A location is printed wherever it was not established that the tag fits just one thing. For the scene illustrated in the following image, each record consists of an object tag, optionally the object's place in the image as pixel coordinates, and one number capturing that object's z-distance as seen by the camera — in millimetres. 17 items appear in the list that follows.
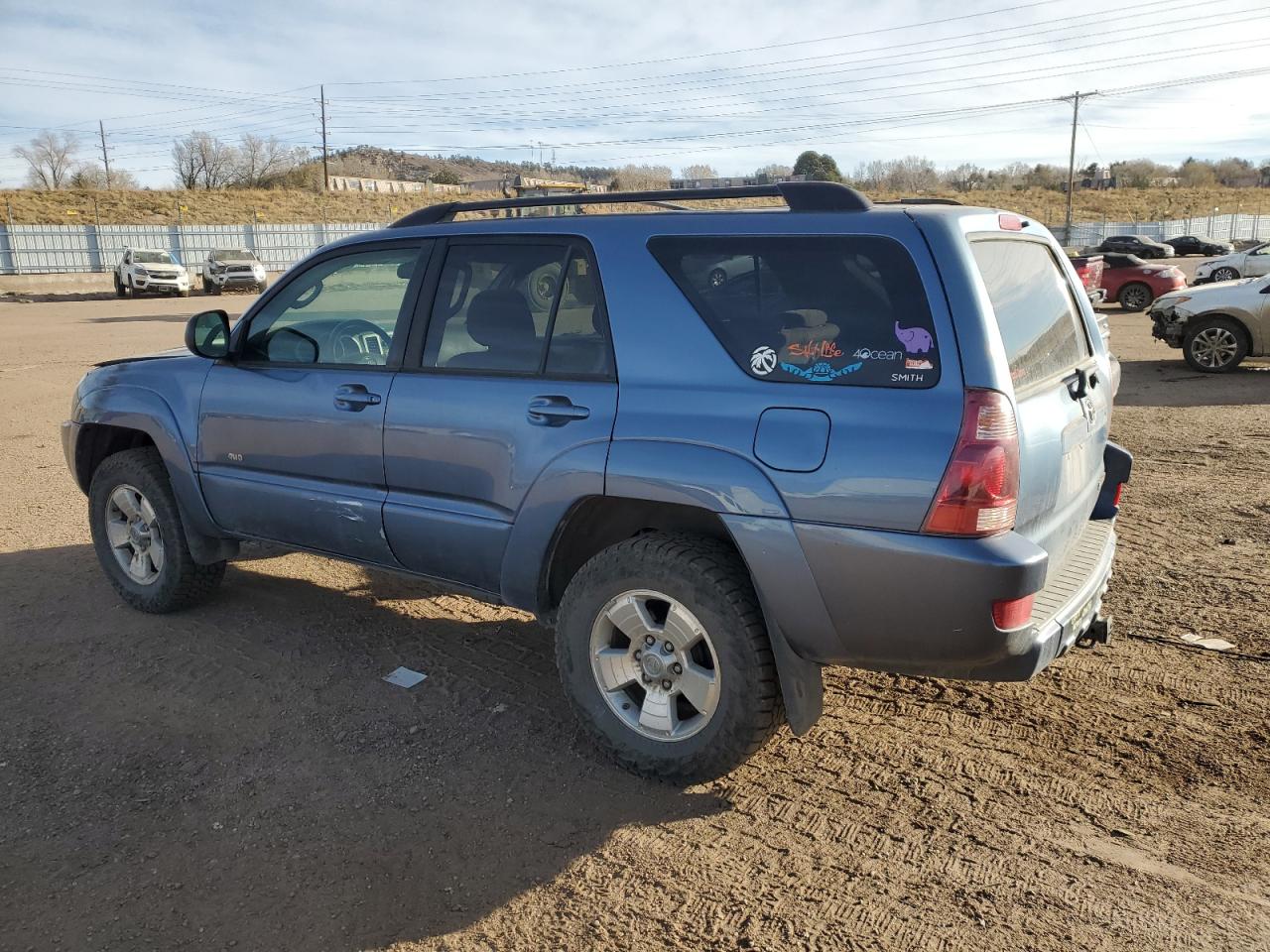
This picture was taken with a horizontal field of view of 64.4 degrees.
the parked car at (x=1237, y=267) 22422
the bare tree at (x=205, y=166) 81250
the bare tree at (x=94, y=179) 71375
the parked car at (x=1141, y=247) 36281
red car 21856
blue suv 2910
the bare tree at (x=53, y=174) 78312
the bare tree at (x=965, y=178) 84812
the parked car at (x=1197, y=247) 47250
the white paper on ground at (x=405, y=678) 4305
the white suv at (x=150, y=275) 33844
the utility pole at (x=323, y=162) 74375
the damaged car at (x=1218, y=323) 12555
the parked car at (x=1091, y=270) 19688
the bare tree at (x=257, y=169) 81250
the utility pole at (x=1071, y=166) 54812
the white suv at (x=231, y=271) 33656
